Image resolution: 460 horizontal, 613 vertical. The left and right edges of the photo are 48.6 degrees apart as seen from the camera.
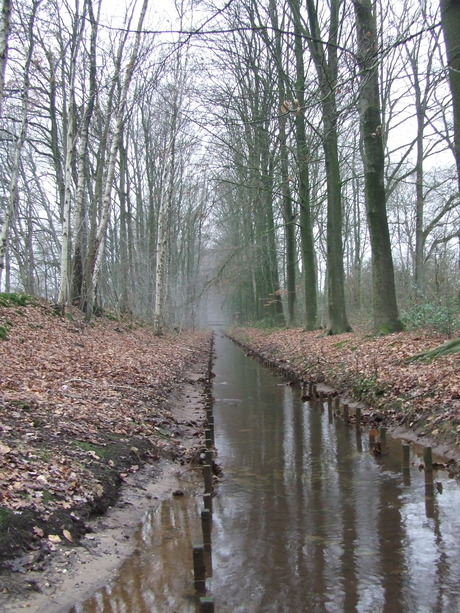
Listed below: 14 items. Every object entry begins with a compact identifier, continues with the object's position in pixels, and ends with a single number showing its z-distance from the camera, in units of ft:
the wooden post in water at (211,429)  25.85
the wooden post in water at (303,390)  39.54
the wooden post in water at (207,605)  10.09
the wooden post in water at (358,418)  27.48
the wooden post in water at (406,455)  20.16
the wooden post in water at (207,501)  17.22
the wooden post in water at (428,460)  18.95
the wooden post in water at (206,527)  14.78
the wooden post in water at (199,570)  12.32
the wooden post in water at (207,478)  19.17
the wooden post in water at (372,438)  24.17
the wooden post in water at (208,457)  21.36
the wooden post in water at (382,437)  23.54
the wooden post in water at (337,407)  31.61
